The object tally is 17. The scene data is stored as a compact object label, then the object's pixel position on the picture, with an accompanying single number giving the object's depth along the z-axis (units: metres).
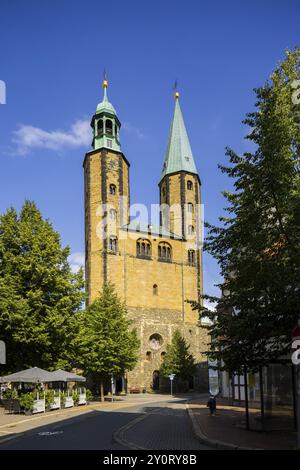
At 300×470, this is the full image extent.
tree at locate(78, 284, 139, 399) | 39.47
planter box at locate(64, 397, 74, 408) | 30.19
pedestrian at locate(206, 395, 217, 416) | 23.16
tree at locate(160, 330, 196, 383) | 54.78
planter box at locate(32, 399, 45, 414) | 25.77
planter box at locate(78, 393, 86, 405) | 32.59
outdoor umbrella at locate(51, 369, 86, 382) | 27.83
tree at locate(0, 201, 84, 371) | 29.33
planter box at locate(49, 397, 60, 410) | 28.31
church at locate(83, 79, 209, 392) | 58.44
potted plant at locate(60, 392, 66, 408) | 29.91
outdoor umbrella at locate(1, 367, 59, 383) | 25.59
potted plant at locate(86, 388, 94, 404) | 34.56
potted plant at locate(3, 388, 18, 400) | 27.82
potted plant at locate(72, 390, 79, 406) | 32.09
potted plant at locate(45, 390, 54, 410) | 27.89
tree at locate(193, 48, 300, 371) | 13.45
